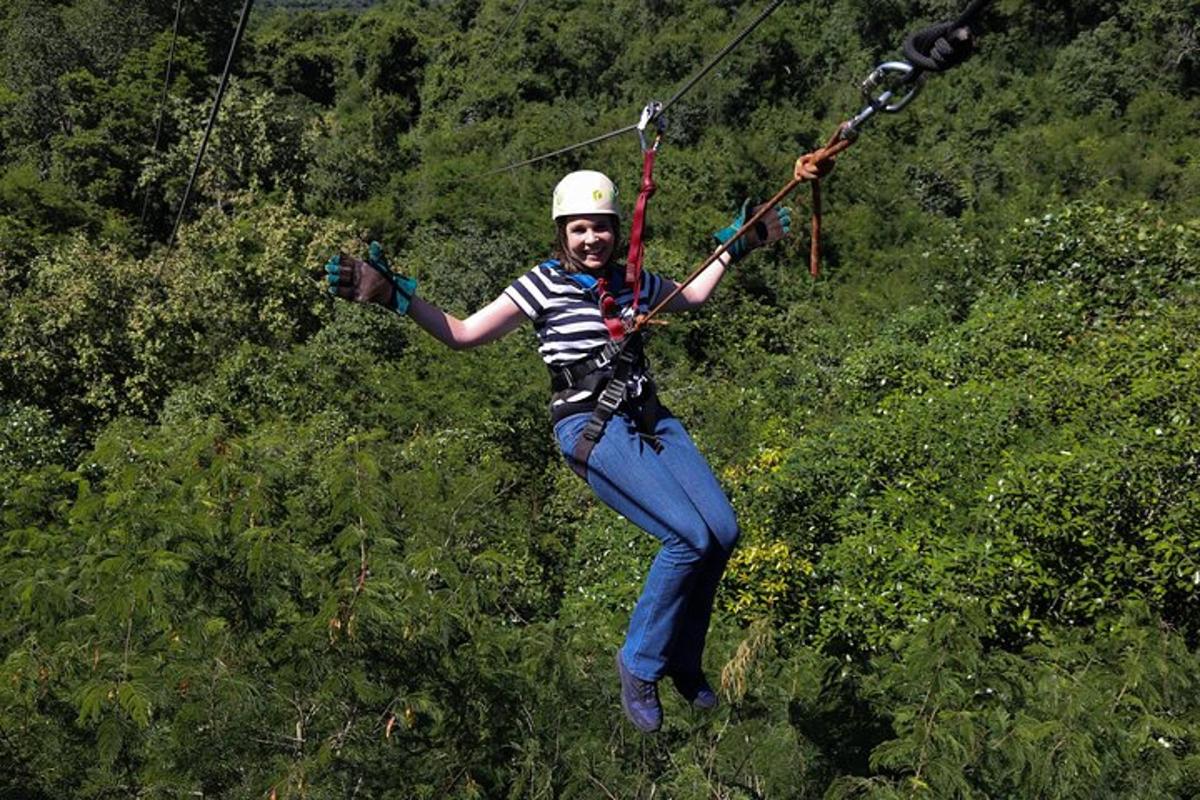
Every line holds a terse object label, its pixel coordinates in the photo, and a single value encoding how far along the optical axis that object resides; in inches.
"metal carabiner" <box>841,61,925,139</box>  110.3
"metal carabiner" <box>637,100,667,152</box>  141.1
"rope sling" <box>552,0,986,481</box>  116.3
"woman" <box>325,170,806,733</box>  126.7
